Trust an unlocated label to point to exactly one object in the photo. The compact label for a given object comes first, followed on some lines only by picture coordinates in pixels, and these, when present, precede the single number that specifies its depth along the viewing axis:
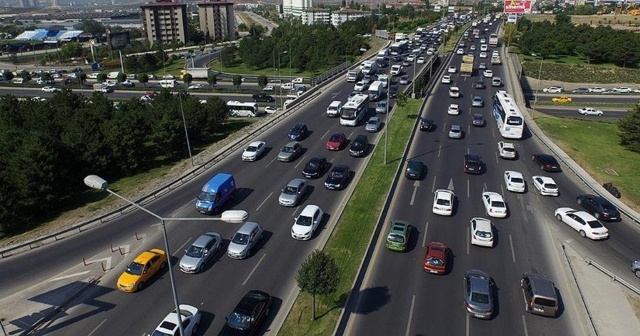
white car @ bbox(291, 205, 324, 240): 34.75
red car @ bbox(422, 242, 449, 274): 30.12
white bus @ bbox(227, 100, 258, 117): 82.75
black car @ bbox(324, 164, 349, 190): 43.22
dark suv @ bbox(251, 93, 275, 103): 94.21
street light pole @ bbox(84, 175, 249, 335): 16.30
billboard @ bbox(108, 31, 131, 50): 181.12
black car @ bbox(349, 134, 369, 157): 51.25
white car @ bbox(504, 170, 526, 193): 42.59
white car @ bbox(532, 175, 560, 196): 41.91
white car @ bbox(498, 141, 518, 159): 50.78
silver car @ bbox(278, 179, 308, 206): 40.22
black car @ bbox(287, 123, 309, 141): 56.84
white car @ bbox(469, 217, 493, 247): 33.38
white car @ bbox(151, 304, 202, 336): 24.20
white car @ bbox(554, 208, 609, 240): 34.84
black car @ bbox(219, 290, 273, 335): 24.57
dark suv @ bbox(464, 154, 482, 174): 46.41
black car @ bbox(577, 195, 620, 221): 37.56
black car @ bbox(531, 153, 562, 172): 47.62
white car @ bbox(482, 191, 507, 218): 37.78
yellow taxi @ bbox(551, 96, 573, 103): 94.61
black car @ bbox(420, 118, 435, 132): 60.03
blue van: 38.59
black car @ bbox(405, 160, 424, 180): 45.34
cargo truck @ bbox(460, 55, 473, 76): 95.19
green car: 32.84
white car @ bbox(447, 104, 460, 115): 67.81
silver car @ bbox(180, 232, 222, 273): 30.82
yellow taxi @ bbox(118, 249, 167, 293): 28.98
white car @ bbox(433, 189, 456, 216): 38.22
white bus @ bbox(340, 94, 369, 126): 62.19
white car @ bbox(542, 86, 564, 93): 104.81
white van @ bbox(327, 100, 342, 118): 67.00
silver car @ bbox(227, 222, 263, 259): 32.38
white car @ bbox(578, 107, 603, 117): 81.81
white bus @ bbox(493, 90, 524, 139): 56.78
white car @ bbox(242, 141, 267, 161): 51.12
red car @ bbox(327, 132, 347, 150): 53.47
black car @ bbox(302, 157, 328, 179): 45.69
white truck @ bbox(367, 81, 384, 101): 76.31
